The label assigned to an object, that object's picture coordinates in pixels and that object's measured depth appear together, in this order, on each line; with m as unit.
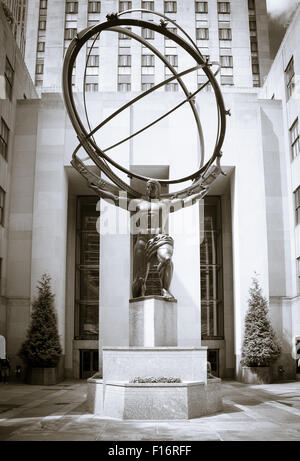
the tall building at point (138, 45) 45.62
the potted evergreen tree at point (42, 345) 24.27
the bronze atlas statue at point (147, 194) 12.52
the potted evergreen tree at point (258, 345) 24.27
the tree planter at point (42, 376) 24.03
